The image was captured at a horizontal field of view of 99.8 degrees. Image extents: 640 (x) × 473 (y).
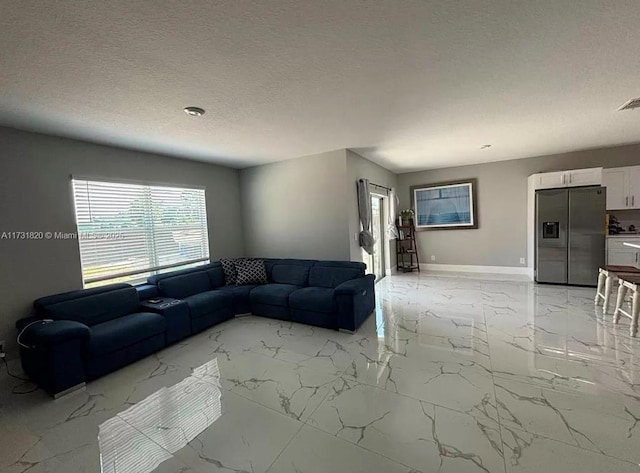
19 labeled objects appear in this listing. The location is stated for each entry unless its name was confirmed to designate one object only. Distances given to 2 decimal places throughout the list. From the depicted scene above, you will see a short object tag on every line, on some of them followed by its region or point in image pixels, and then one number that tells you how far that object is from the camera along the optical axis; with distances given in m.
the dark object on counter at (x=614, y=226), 4.83
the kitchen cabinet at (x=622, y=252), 4.52
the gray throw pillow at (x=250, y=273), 4.55
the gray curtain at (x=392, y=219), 6.27
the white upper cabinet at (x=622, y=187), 4.71
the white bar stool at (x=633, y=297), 2.91
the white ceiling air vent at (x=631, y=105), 2.77
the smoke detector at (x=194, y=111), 2.54
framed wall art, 6.23
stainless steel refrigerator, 4.65
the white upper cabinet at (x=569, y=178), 4.70
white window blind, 3.36
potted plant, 6.70
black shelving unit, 6.80
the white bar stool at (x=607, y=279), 3.49
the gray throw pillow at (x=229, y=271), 4.64
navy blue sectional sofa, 2.38
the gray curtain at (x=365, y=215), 4.61
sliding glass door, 6.10
